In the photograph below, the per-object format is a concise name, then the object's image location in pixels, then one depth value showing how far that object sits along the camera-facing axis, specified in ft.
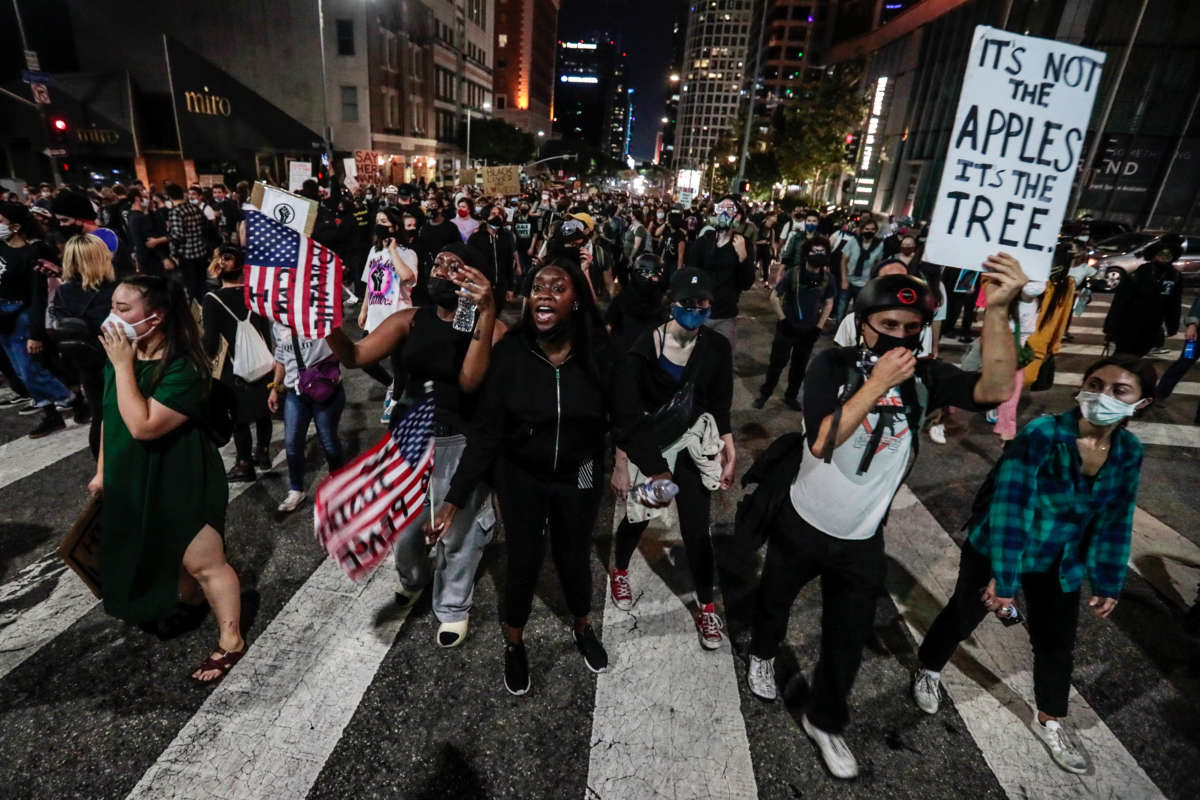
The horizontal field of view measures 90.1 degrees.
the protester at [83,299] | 16.62
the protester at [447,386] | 10.25
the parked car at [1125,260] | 59.72
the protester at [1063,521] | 8.43
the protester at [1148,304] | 25.93
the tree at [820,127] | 132.36
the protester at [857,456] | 7.55
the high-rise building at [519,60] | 374.43
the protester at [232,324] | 14.94
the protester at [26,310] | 19.13
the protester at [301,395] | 14.56
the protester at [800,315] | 22.70
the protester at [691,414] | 11.19
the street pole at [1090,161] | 76.21
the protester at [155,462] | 8.64
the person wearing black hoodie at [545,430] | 9.05
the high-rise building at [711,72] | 568.82
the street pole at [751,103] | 66.22
